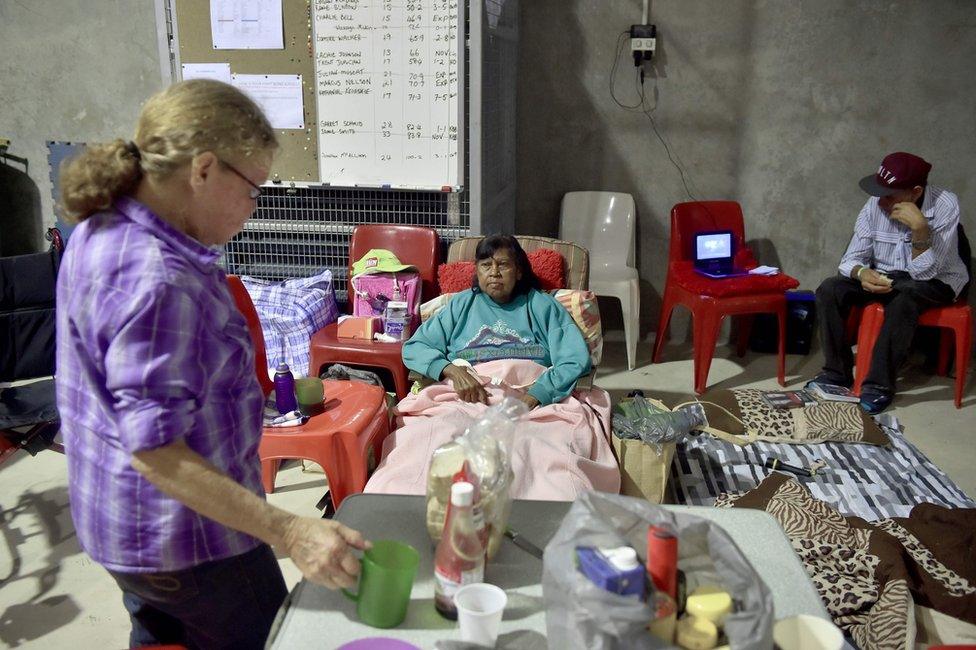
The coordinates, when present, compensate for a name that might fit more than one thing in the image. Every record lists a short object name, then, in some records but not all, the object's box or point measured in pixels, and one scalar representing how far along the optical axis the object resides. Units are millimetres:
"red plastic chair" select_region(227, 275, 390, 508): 2609
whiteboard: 3506
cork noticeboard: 3605
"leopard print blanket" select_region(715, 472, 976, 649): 2105
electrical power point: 4516
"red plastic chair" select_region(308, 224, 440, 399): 3342
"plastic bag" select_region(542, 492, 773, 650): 986
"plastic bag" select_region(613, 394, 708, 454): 2768
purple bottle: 2680
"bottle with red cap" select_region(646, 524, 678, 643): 1029
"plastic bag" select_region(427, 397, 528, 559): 1354
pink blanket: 2383
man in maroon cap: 3891
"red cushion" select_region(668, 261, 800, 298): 4094
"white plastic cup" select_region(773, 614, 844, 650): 1112
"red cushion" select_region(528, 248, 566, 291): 3352
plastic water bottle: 2766
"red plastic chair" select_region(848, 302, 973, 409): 3930
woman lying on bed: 2438
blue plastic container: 993
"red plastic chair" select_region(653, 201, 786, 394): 4090
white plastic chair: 4770
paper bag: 2758
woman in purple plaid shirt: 1131
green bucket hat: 3600
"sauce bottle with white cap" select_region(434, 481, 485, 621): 1244
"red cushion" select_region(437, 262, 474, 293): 3414
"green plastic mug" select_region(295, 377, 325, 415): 2717
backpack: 3570
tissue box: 3383
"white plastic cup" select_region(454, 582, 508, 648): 1163
